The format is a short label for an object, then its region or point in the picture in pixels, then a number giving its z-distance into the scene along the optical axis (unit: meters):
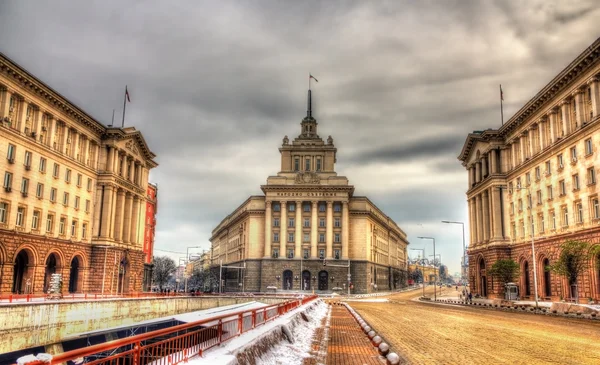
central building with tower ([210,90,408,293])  106.50
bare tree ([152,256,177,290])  138.12
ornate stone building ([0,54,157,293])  50.28
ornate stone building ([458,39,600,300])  48.38
